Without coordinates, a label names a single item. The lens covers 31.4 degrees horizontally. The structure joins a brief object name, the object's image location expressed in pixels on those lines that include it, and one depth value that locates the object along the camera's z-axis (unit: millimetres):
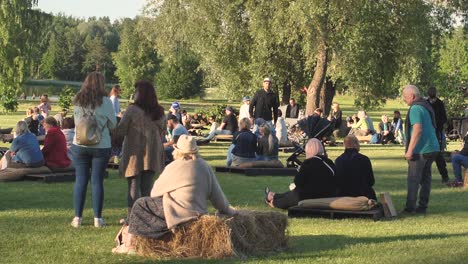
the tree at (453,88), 36844
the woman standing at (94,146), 9914
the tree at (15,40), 58844
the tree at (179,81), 86788
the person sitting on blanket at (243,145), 17000
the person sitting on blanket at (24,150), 14859
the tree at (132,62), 104438
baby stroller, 21000
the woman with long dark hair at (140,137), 10070
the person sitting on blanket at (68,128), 16802
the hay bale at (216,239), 7930
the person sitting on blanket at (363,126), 31141
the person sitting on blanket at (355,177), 11133
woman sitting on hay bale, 8055
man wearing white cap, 19562
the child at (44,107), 26703
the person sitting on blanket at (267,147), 17281
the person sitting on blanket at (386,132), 30859
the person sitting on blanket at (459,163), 14789
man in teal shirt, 11547
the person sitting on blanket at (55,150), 14984
